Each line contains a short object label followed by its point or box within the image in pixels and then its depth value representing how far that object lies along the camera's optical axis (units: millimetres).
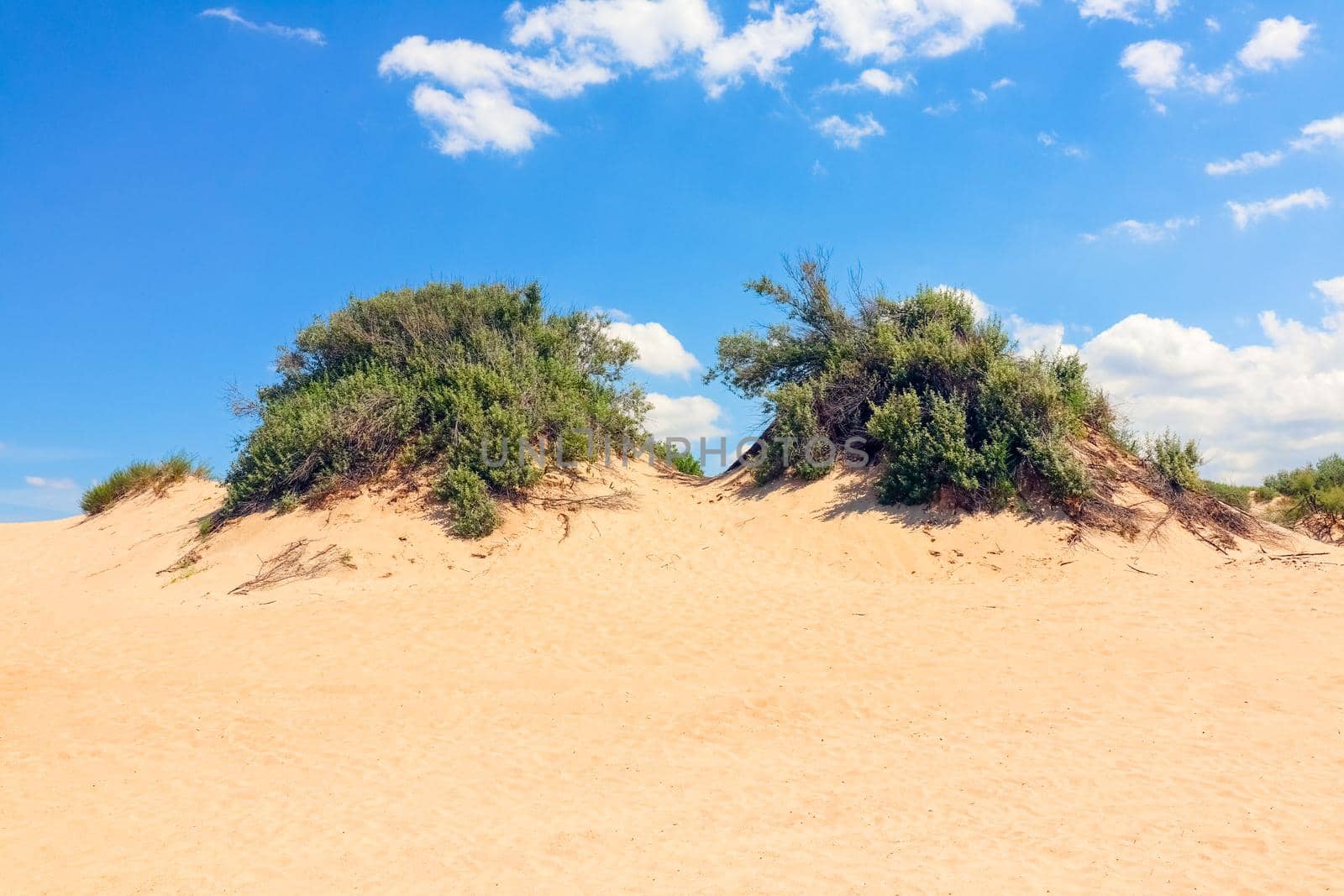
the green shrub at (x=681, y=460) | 20248
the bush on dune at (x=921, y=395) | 13695
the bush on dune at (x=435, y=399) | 15086
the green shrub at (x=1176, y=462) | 14133
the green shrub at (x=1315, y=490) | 17969
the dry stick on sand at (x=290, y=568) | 12930
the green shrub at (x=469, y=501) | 13820
